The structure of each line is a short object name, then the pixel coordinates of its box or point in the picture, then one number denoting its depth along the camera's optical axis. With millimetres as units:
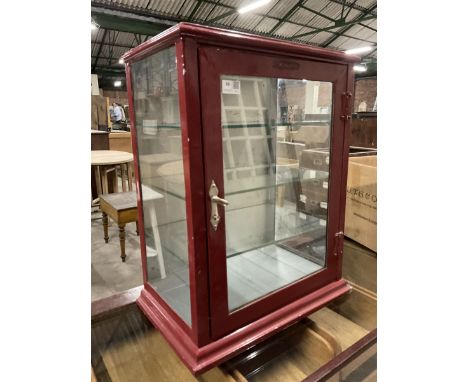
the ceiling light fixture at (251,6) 5170
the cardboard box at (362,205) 1946
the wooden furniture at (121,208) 2215
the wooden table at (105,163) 2979
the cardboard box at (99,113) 5891
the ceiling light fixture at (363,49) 8155
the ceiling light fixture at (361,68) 8611
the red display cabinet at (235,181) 936
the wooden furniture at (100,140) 3842
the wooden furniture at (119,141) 4719
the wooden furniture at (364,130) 3221
